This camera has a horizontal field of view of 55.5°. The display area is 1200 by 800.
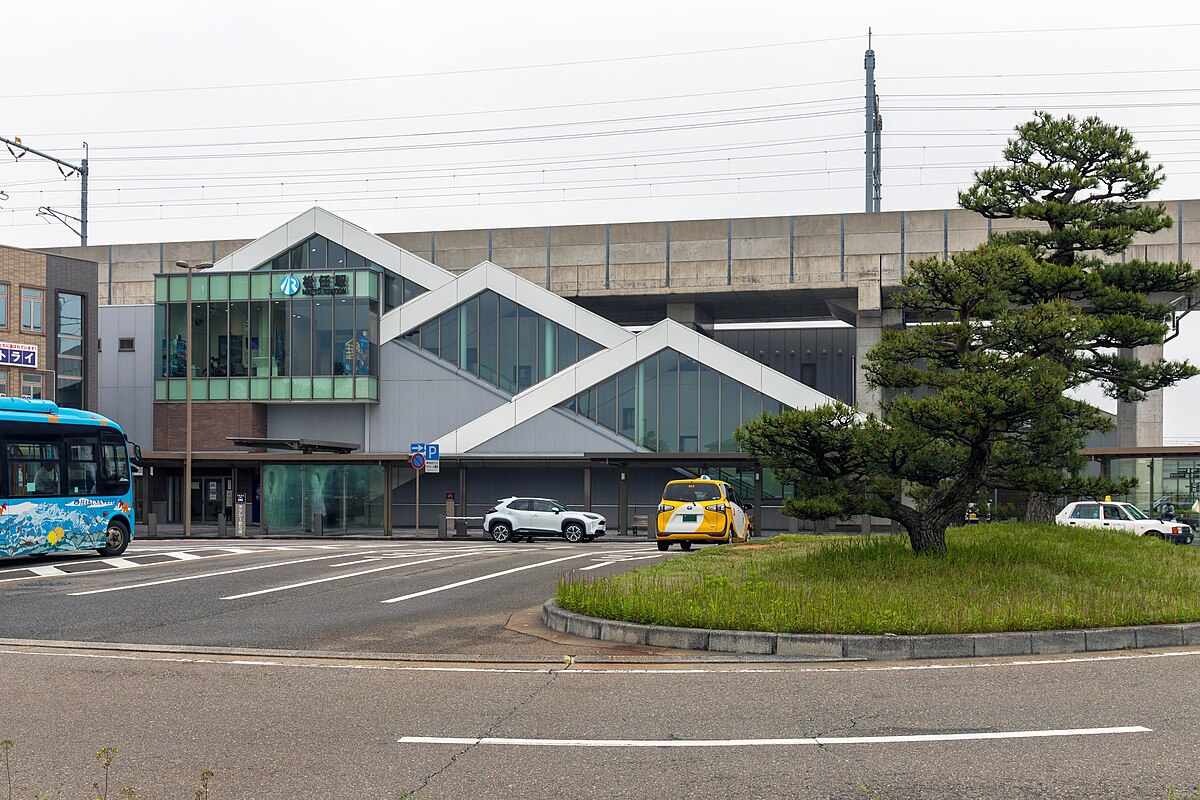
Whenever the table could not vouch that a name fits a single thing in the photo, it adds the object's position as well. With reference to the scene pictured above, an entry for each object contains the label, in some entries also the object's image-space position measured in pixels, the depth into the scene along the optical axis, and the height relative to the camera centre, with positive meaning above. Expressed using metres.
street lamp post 40.75 -1.63
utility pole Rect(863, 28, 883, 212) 57.59 +14.06
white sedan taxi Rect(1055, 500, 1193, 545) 32.28 -2.99
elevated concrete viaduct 50.09 +7.13
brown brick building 43.84 +3.37
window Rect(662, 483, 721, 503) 28.12 -1.96
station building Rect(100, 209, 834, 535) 44.12 +0.95
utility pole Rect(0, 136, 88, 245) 55.01 +12.71
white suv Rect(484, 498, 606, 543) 37.66 -3.61
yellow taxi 28.05 -2.49
